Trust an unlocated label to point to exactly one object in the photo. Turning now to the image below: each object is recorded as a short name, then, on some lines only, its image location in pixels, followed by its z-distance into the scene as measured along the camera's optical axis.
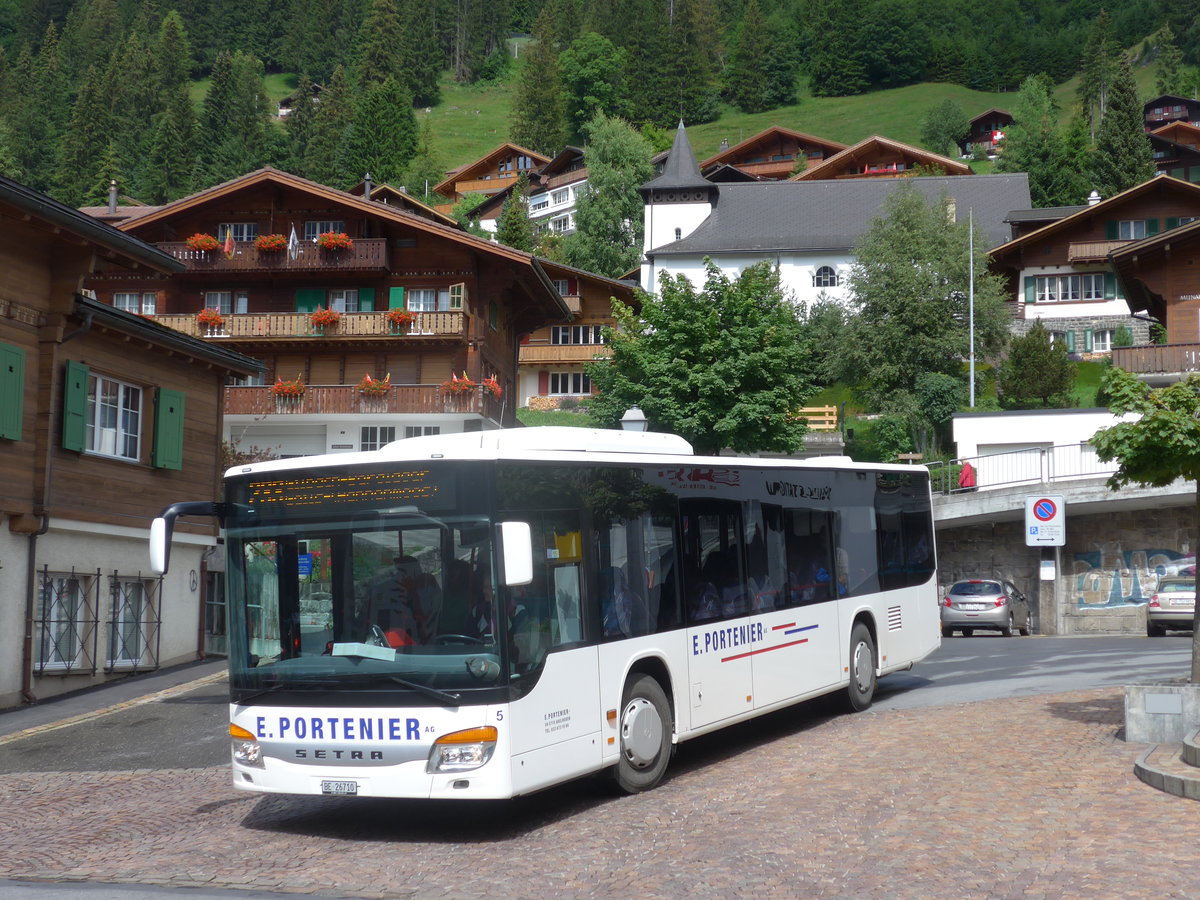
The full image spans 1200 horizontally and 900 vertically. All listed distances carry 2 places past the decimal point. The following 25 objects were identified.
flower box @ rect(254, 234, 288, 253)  42.47
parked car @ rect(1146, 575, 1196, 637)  26.50
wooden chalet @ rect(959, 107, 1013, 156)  127.81
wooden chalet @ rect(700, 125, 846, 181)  110.94
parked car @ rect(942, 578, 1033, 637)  29.64
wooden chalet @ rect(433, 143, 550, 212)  121.25
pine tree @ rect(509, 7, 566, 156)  135.12
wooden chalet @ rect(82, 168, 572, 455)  41.56
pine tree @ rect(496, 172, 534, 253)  80.69
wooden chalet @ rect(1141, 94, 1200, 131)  121.38
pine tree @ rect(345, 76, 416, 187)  119.88
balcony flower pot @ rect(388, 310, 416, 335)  41.06
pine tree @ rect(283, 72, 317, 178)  118.19
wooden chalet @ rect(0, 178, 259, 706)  19.00
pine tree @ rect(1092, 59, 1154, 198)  84.00
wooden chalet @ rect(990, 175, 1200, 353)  59.31
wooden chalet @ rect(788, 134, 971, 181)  92.94
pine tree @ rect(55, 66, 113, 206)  109.69
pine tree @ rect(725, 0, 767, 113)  151.38
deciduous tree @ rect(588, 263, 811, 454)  38.47
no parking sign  31.14
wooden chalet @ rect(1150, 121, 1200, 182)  97.62
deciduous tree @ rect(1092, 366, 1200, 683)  10.99
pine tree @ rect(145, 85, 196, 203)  106.22
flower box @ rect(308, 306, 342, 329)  41.41
